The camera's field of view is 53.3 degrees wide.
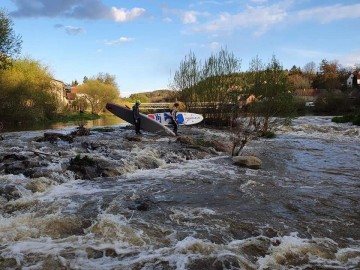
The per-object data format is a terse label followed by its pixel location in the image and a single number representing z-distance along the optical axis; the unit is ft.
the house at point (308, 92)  287.48
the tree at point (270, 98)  78.12
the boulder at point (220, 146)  58.18
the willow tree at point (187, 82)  108.27
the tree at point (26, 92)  118.62
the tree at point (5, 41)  99.45
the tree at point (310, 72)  352.87
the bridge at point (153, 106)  227.61
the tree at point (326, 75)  310.04
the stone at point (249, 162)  44.72
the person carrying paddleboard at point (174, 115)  72.97
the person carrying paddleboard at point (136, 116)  70.49
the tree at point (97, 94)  252.21
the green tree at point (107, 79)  308.60
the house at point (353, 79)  313.87
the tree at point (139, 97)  360.17
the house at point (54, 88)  157.27
